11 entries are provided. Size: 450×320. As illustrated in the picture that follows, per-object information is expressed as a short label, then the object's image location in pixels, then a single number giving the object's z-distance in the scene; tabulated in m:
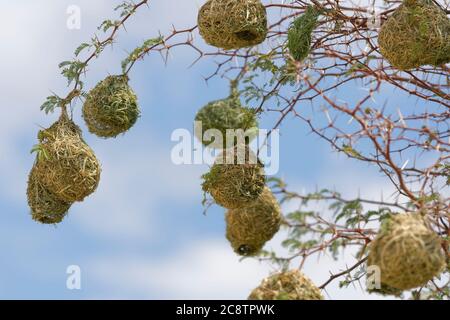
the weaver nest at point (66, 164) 4.59
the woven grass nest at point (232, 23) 4.52
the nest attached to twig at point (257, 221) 5.08
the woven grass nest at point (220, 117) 5.61
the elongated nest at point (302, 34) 4.66
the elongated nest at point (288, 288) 3.60
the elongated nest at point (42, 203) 4.80
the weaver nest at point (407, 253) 3.27
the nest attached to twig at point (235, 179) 4.57
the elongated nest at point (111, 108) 4.90
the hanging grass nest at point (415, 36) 4.29
